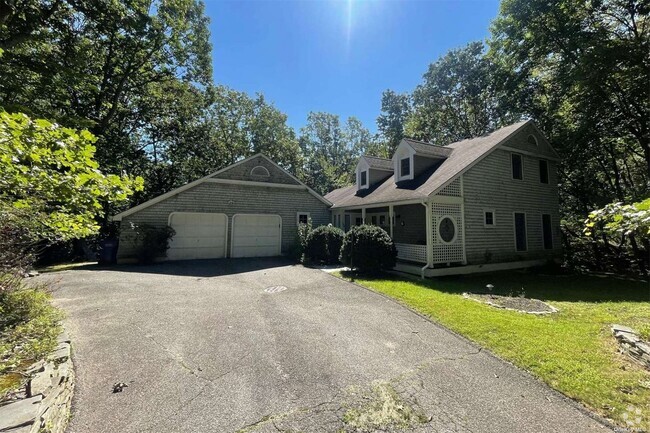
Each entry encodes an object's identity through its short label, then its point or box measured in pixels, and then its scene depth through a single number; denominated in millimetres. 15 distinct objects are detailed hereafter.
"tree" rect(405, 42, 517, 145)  25078
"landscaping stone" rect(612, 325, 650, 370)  4363
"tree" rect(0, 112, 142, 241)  2859
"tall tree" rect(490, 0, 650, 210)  12523
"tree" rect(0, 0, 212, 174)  9906
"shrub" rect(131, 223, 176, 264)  13219
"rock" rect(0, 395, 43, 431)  2318
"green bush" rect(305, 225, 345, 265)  13727
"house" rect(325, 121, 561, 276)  11672
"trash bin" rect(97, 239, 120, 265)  13375
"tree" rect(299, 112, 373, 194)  38500
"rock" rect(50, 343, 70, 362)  3673
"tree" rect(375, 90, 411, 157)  32100
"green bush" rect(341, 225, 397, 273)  10773
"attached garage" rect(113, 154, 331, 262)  14016
